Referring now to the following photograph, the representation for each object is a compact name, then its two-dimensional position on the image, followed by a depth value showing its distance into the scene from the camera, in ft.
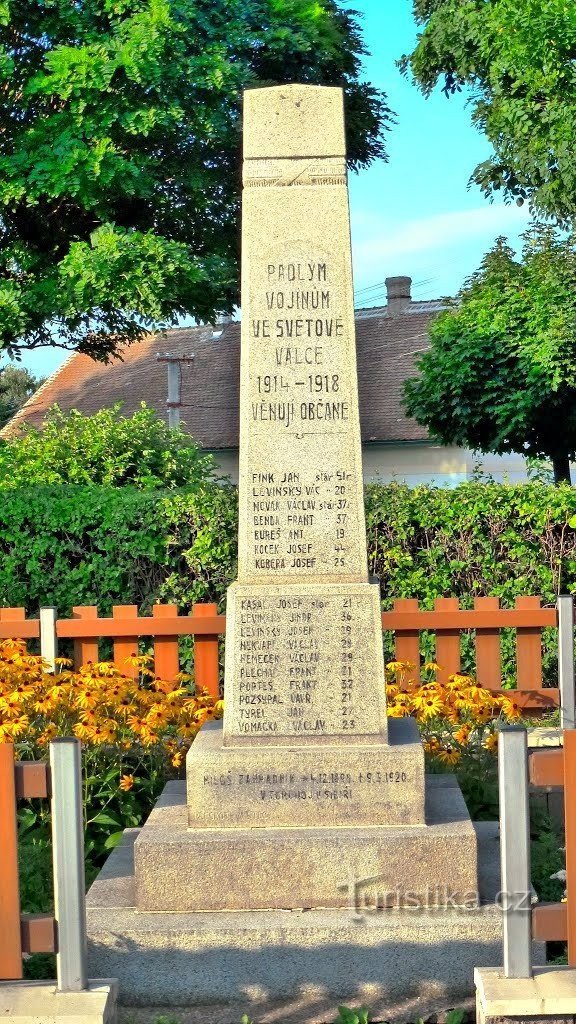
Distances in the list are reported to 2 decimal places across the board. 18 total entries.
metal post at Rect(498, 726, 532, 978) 11.16
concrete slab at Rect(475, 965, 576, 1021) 11.19
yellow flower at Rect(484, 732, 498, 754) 19.28
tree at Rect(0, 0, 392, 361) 53.31
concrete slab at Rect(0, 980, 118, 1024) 11.18
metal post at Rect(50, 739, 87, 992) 11.20
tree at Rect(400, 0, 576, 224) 65.16
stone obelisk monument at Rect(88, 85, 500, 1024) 13.65
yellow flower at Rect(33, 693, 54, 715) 18.65
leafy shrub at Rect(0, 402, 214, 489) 39.40
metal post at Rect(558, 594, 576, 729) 22.94
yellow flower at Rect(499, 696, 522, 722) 20.04
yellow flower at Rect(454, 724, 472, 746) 19.06
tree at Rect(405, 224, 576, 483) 68.74
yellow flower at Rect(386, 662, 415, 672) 21.84
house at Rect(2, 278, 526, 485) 107.04
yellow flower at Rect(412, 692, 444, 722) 19.12
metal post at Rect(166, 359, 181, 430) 110.52
